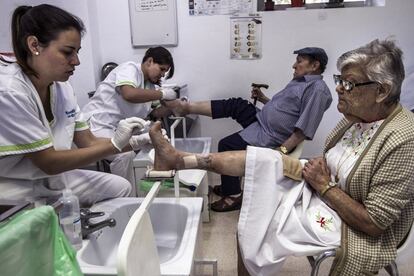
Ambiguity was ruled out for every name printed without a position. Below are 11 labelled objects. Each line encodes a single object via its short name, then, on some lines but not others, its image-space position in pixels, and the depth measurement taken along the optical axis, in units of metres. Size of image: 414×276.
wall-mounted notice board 3.00
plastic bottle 1.15
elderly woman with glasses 1.17
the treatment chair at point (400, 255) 1.22
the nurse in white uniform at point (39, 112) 1.26
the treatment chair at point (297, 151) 2.43
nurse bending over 2.33
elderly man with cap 2.33
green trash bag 0.61
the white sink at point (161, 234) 1.06
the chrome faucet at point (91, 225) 1.22
